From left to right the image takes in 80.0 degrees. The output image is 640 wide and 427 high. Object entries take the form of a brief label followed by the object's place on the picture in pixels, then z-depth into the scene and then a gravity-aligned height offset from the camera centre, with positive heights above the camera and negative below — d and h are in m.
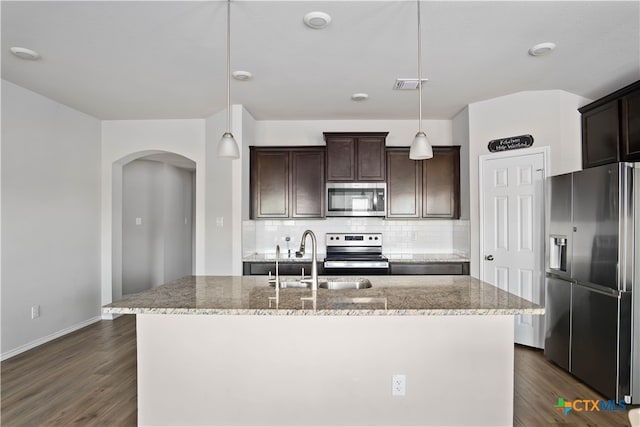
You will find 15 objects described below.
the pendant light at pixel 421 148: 2.38 +0.41
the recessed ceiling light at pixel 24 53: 2.85 +1.23
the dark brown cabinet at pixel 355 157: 4.53 +0.67
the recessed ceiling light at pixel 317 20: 2.40 +1.25
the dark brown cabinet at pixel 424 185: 4.57 +0.34
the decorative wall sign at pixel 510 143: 3.86 +0.73
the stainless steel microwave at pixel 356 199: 4.54 +0.17
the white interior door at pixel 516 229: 3.75 -0.17
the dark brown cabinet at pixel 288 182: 4.62 +0.38
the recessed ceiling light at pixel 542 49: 2.79 +1.23
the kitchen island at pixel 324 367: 2.10 -0.85
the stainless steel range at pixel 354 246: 4.60 -0.41
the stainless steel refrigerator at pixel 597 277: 2.63 -0.48
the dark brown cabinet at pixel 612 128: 3.12 +0.75
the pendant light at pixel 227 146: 2.45 +0.43
